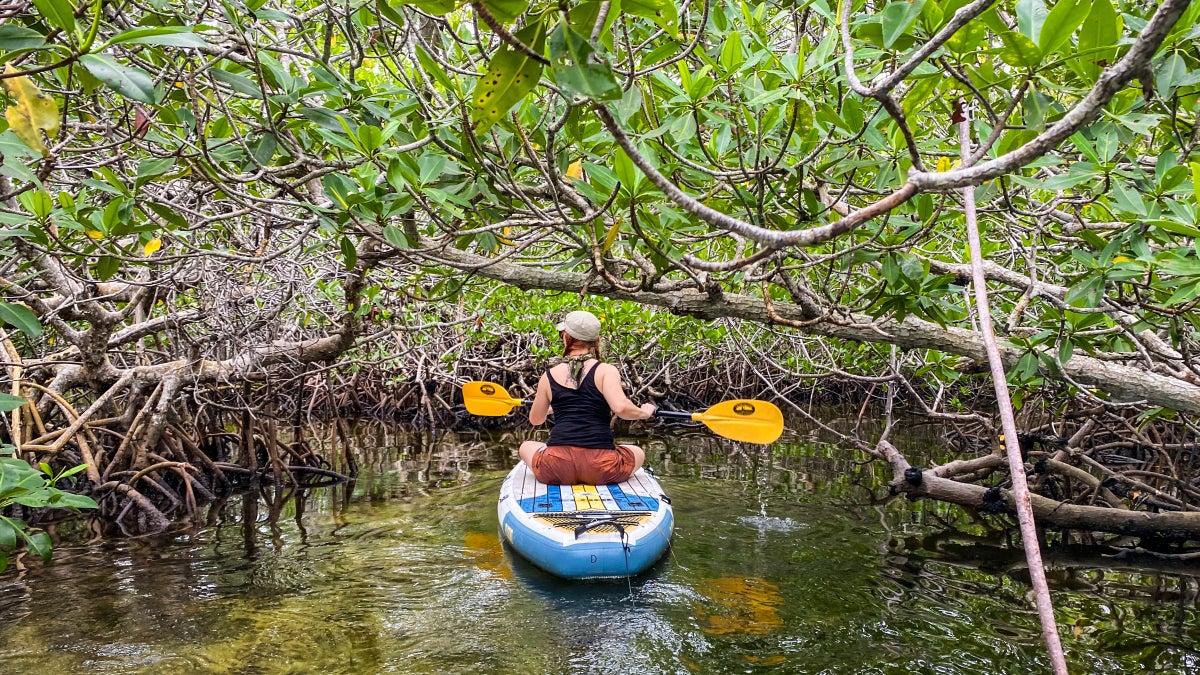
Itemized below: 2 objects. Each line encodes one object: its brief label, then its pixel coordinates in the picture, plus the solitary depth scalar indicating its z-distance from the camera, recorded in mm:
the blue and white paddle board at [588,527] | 3826
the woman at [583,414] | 4773
